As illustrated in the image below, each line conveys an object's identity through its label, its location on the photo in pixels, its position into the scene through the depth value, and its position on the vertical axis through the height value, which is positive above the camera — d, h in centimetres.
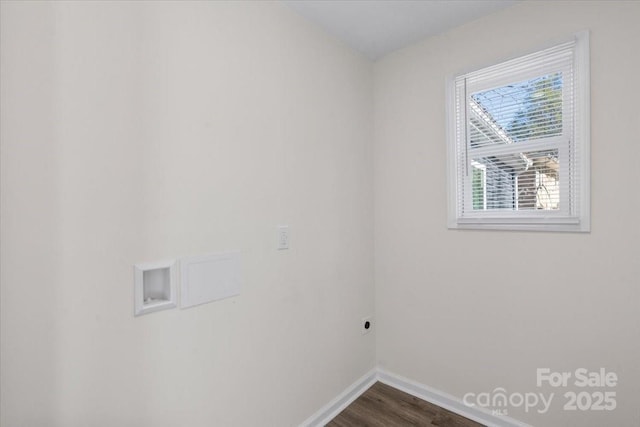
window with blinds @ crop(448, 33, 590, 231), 156 +42
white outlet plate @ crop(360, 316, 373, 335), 226 -86
